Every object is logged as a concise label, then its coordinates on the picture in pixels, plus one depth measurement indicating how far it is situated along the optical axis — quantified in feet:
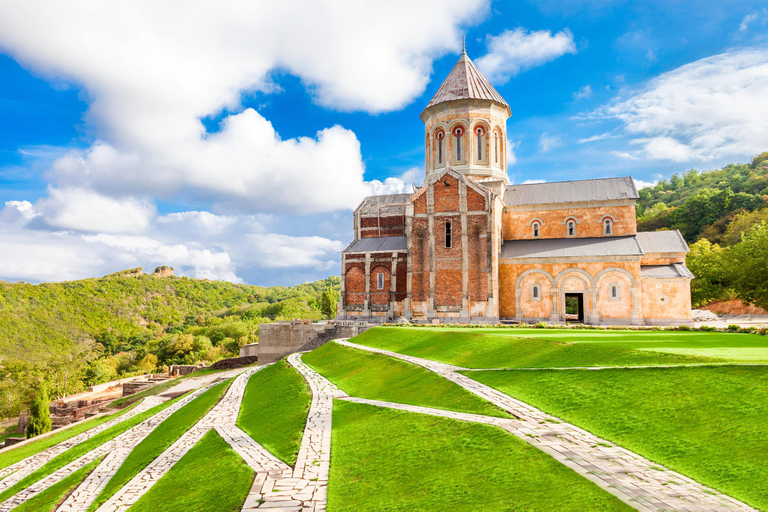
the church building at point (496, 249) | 102.42
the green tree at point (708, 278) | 128.98
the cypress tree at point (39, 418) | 91.61
